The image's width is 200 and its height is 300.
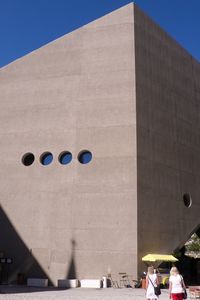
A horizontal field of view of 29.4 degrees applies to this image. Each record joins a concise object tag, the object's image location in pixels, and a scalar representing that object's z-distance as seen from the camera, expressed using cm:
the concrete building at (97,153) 2055
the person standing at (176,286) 944
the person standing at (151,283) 1023
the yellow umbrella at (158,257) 1909
